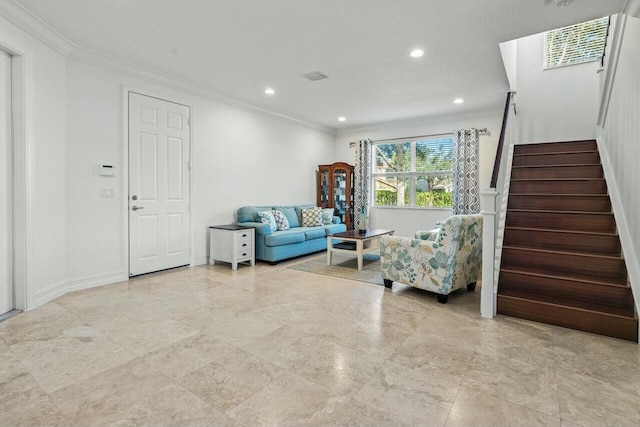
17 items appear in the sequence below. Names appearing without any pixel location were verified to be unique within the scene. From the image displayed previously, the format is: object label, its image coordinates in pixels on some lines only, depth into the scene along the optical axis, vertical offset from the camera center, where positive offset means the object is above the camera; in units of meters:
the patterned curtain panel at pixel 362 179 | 7.24 +0.59
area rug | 4.27 -0.90
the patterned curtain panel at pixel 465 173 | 6.00 +0.65
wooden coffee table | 4.68 -0.56
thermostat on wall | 3.77 +0.37
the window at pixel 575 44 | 5.13 +2.64
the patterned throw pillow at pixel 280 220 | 5.62 -0.26
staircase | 2.64 -0.41
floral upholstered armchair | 3.19 -0.52
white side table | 4.72 -0.59
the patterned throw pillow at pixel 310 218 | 6.29 -0.24
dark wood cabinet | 7.26 +0.37
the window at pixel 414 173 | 6.52 +0.71
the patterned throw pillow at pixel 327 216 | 6.57 -0.21
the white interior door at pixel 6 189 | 2.87 +0.10
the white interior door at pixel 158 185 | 4.11 +0.24
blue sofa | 5.02 -0.50
